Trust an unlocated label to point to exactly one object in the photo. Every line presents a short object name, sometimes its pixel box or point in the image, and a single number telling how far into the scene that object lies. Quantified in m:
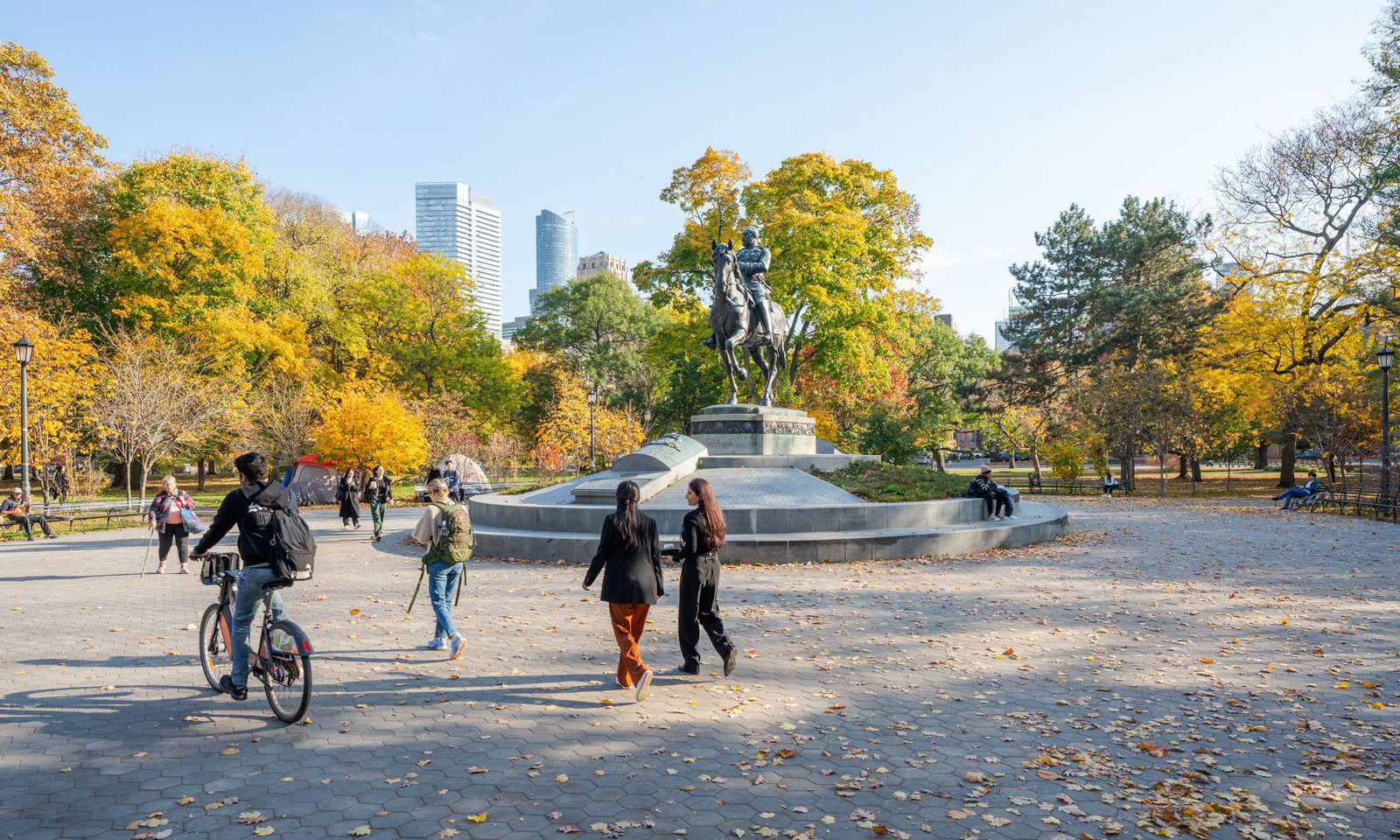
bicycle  5.12
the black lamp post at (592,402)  31.70
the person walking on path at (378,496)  16.28
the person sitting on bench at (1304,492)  23.45
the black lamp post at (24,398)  17.92
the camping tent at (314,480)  30.33
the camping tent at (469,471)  30.97
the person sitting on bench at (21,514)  17.44
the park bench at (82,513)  19.14
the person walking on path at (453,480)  17.59
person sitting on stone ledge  16.11
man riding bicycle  5.12
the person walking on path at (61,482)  28.77
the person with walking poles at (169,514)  11.29
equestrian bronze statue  17.81
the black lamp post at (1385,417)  20.23
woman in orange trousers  5.68
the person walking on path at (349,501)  18.05
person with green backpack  6.80
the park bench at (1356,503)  20.00
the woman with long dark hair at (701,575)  6.02
